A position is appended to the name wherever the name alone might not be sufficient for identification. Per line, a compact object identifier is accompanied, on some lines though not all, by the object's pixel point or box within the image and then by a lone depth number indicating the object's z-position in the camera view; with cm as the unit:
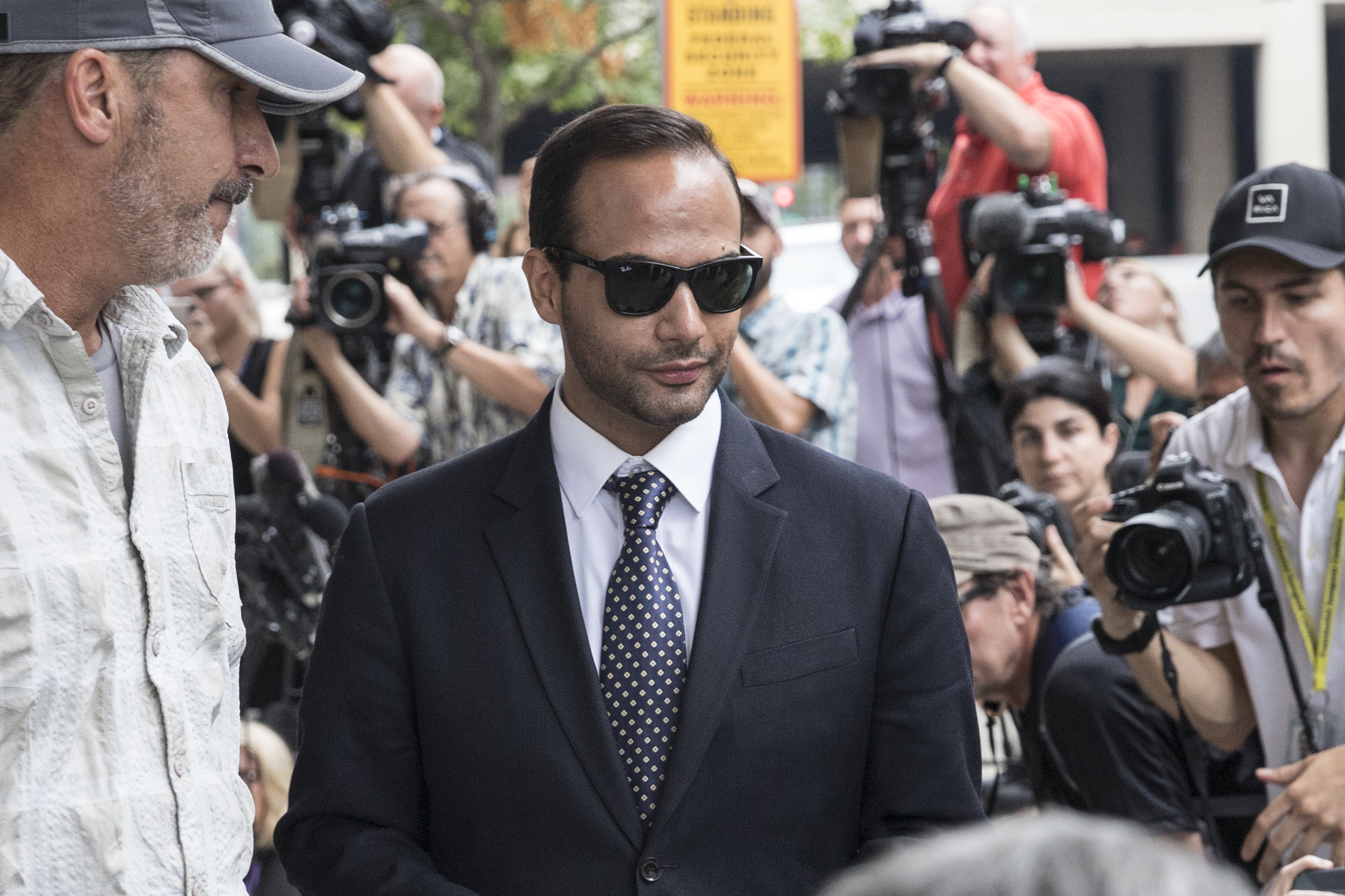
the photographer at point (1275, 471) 334
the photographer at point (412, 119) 585
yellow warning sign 757
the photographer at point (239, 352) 546
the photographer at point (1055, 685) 376
